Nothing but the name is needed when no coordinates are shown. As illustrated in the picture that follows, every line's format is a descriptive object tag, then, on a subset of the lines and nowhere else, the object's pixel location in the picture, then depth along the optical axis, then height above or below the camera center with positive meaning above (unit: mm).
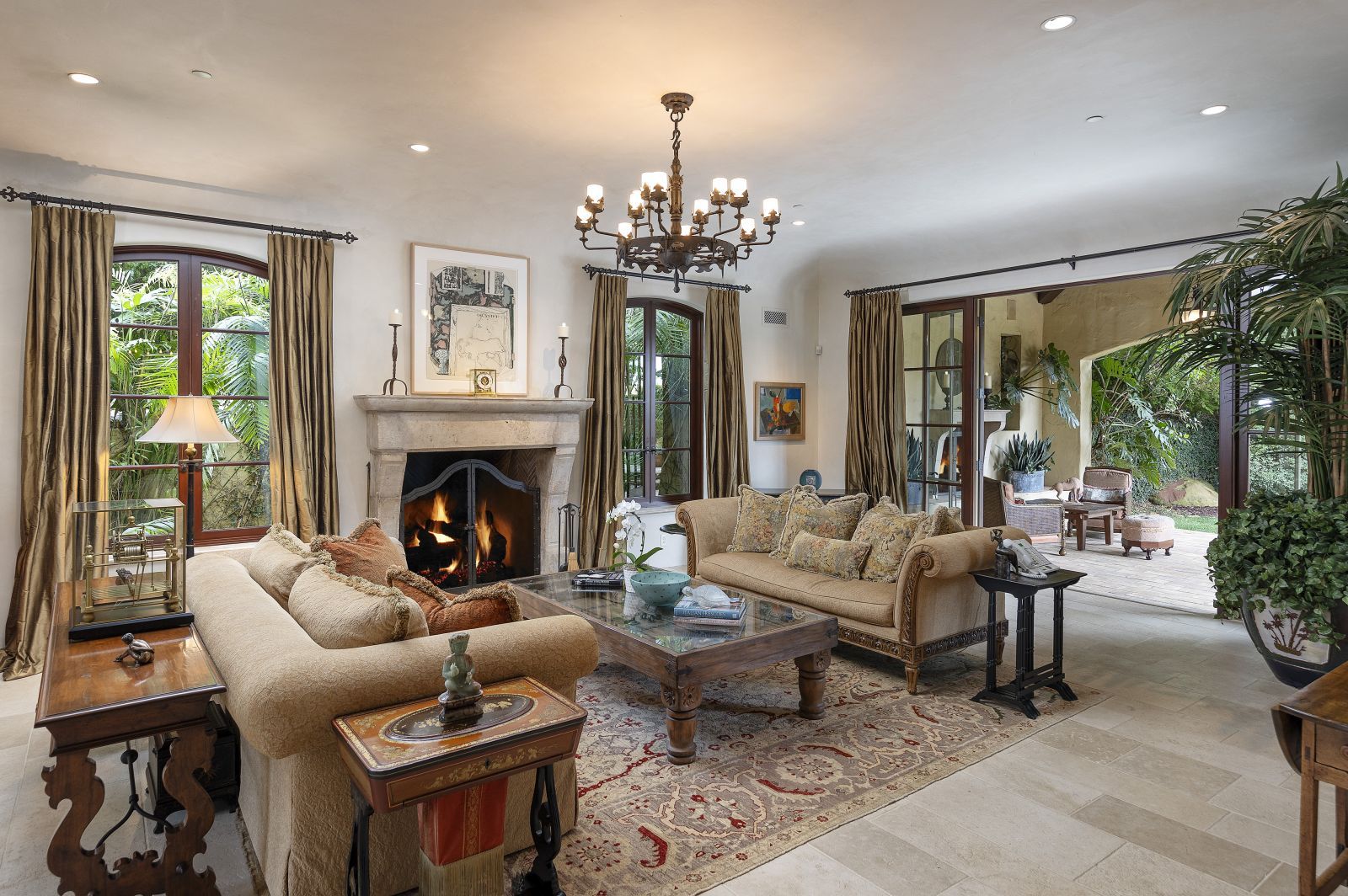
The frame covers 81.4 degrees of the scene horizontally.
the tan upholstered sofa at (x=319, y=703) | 1921 -668
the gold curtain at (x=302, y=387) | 4980 +358
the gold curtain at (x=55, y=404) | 4305 +211
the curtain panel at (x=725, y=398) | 7160 +394
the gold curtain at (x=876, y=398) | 7207 +398
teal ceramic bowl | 3635 -685
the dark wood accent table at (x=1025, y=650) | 3582 -988
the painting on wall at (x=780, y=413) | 7625 +282
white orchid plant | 4180 -485
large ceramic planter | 3795 -1034
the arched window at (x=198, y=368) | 4746 +465
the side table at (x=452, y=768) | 1717 -741
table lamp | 3662 +82
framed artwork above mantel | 5574 +896
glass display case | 2568 -438
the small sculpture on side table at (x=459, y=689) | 1881 -600
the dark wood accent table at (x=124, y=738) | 1893 -736
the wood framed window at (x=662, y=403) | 6848 +337
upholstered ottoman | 7773 -925
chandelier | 3479 +1012
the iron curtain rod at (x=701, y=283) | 6285 +1408
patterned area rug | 2418 -1265
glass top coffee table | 3074 -847
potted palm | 3639 +176
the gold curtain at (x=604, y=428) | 6344 +109
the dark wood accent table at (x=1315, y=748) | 1879 -769
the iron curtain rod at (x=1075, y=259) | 5182 +1377
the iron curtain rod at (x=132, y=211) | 4219 +1343
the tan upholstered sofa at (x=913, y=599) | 3760 -825
